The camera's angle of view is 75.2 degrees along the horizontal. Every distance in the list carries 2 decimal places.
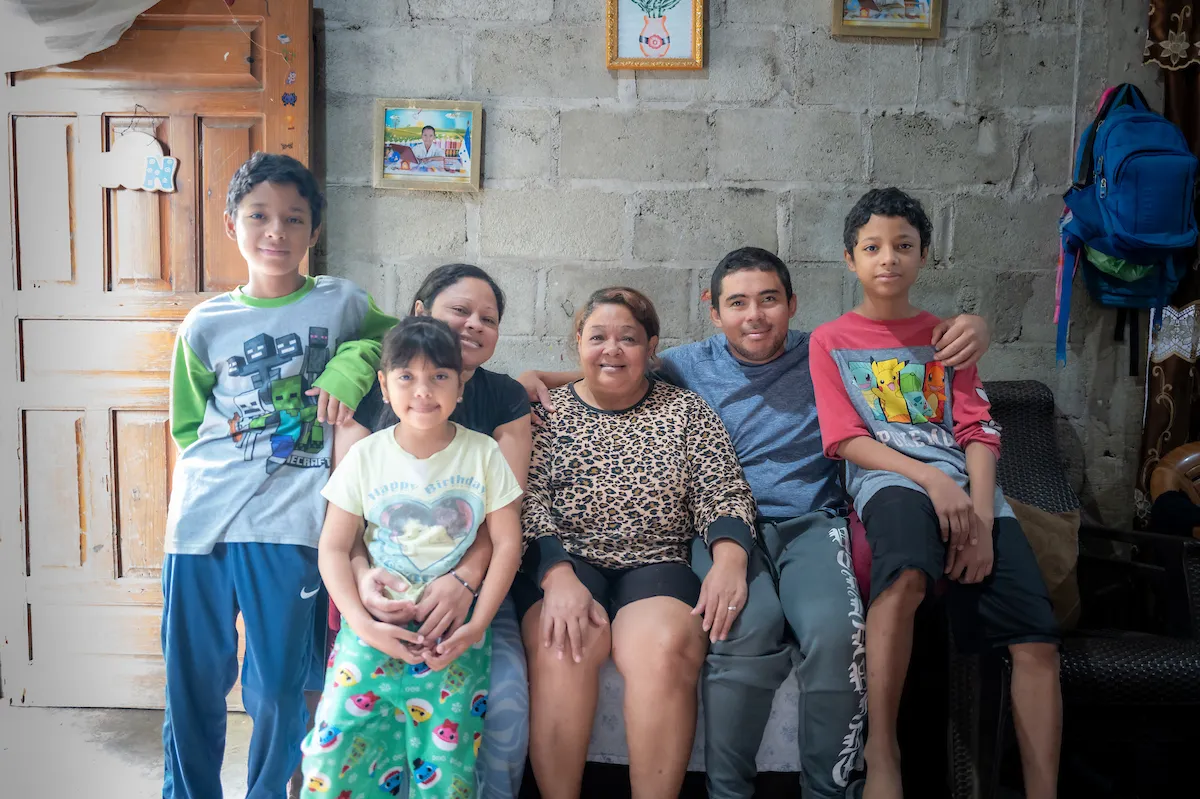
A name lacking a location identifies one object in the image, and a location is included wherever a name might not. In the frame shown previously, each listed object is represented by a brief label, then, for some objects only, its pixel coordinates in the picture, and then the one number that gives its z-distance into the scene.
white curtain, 2.15
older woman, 1.51
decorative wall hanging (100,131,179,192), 2.26
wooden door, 2.24
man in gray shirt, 1.53
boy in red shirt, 1.58
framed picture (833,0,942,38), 2.30
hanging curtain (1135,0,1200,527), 2.29
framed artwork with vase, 2.30
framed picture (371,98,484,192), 2.33
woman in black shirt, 1.46
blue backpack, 2.18
